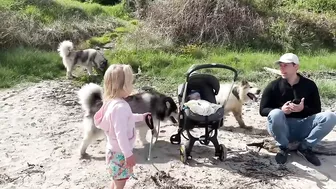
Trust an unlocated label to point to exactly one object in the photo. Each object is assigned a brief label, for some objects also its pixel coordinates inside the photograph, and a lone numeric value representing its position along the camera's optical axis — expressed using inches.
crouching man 207.6
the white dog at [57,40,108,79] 397.4
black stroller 202.5
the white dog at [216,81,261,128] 274.5
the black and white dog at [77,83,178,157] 216.4
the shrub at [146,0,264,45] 495.2
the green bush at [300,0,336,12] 587.5
